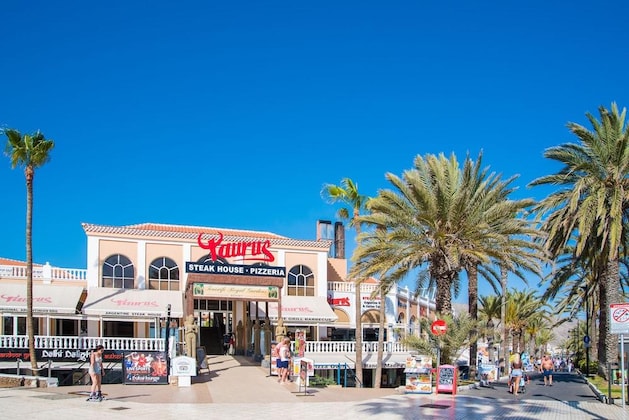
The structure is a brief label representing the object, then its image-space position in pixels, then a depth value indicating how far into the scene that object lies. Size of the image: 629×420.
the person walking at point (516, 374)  25.09
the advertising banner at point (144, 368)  25.38
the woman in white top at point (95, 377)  20.19
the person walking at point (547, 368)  30.88
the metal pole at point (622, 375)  18.14
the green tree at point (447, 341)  27.67
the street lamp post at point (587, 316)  44.05
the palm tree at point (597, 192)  28.11
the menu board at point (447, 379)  24.03
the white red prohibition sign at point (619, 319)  18.66
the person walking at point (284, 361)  25.73
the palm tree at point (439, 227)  28.95
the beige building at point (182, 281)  39.16
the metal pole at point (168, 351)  25.61
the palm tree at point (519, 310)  66.96
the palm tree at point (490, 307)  62.72
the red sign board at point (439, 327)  26.06
